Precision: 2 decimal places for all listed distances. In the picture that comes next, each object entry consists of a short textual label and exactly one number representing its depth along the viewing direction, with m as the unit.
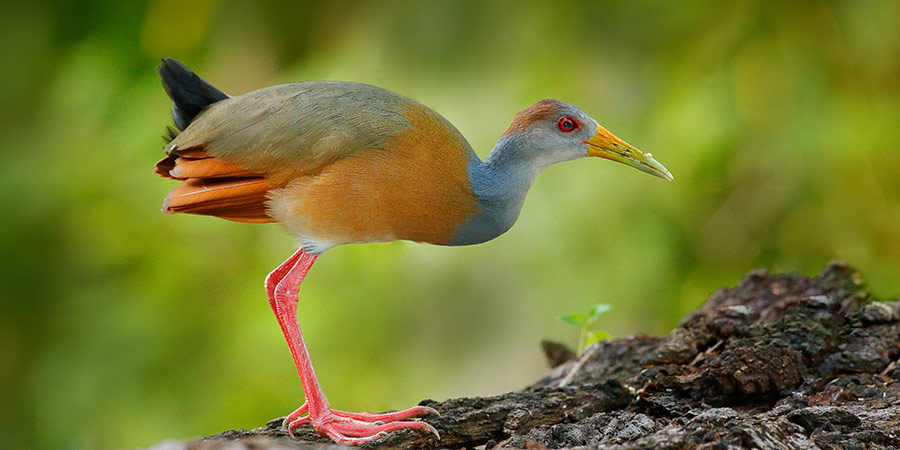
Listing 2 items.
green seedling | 7.28
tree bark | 4.65
